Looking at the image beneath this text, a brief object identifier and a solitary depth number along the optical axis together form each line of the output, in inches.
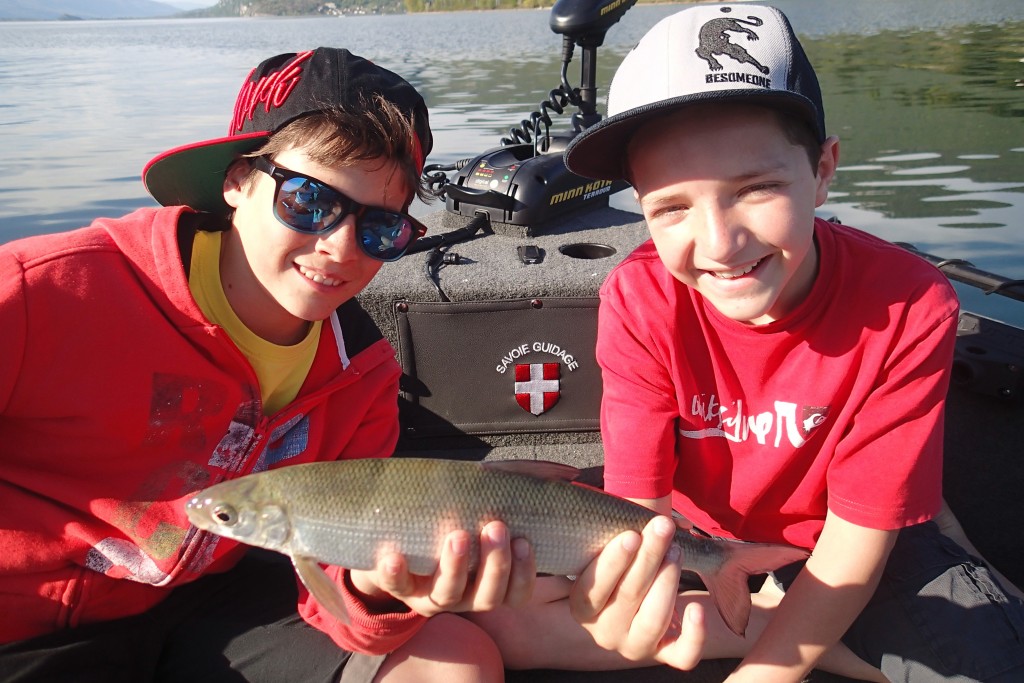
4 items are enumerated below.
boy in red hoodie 23.8
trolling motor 44.0
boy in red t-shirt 23.5
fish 22.1
